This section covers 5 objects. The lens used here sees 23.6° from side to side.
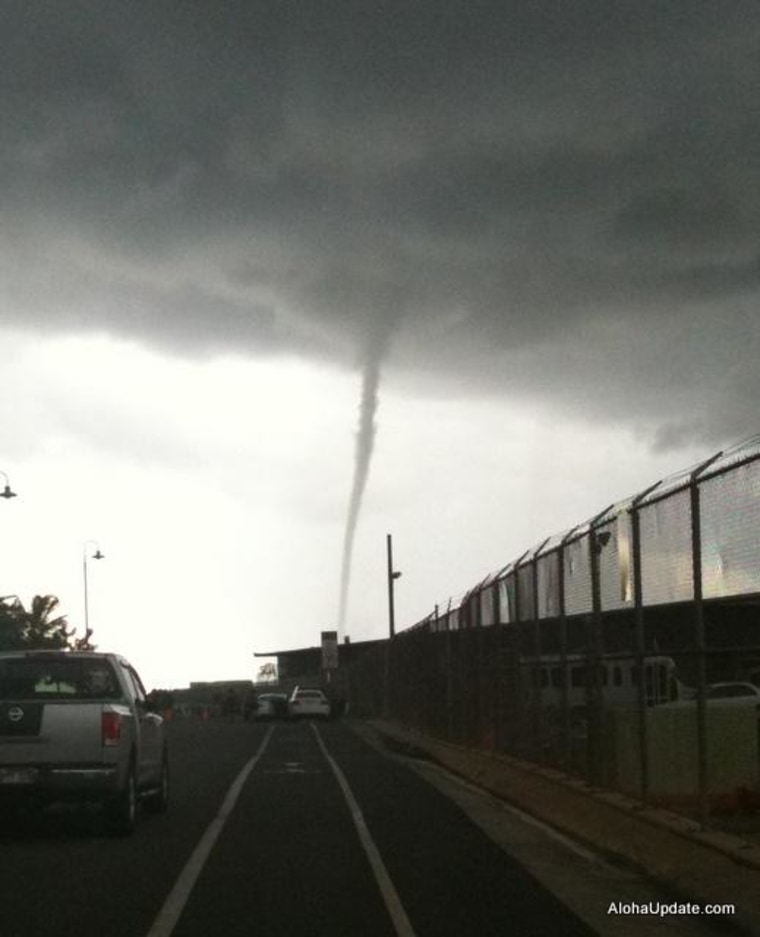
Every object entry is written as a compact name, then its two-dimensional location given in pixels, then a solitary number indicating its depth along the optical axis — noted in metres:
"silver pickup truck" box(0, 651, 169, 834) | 17.69
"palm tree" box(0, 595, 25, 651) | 85.38
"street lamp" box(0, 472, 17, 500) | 55.81
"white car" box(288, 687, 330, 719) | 70.06
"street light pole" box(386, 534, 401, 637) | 82.12
